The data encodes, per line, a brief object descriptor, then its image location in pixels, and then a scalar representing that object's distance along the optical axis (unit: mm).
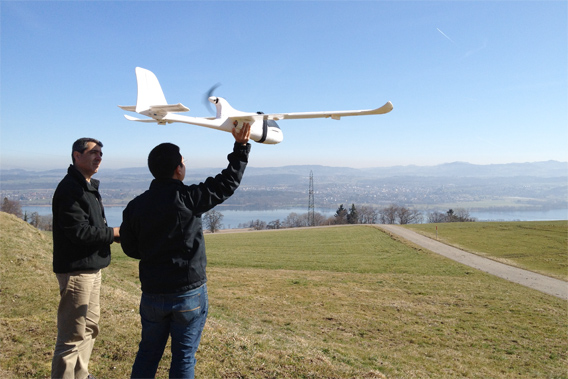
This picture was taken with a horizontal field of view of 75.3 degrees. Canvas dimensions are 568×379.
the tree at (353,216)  90062
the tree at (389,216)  98125
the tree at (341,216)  93775
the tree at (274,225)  90938
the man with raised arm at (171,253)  3031
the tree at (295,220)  99412
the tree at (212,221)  75000
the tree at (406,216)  97812
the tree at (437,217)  101275
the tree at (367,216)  94500
